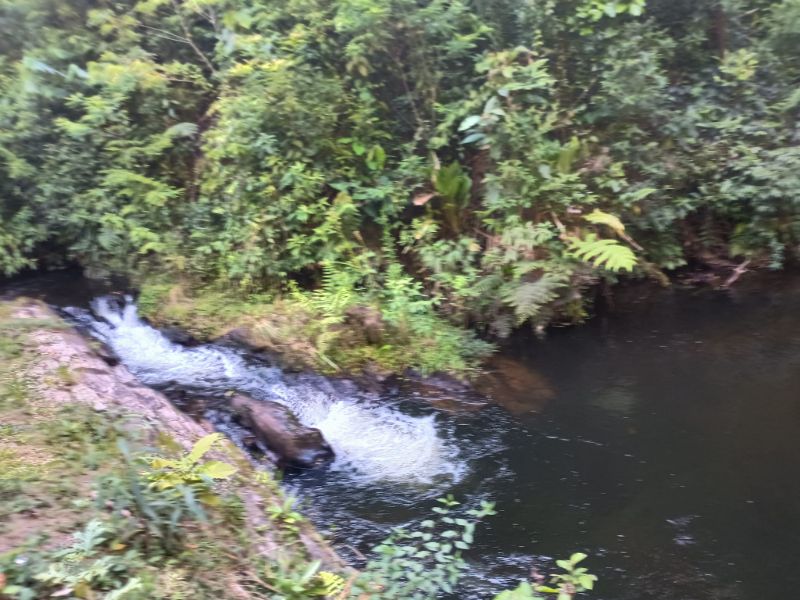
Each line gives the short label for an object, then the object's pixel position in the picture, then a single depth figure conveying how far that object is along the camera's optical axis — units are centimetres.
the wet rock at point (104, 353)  683
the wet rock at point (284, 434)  639
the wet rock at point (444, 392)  724
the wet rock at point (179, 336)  852
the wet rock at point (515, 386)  715
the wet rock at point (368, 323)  809
